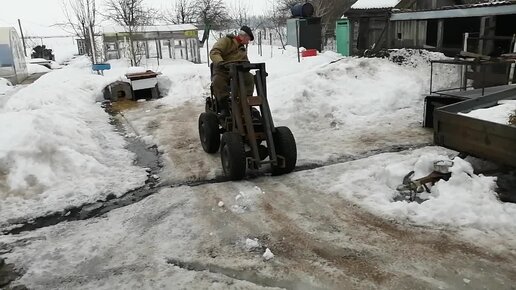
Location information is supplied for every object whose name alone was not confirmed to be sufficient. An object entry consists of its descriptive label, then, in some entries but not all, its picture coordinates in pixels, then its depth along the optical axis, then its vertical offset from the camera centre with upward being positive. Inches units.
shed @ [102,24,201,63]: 840.9 -7.0
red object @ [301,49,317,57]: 618.2 -32.4
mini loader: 211.9 -50.3
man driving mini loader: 249.4 -12.7
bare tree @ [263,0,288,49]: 1284.1 +36.0
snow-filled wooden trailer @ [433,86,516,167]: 167.6 -45.8
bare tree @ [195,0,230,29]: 1445.6 +75.4
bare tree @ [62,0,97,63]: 755.4 +36.7
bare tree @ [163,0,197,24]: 1508.4 +76.7
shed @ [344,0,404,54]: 571.8 +4.0
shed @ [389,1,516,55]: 437.4 -6.4
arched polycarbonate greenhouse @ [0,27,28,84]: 802.8 -22.7
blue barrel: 709.9 +30.1
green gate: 614.5 -11.9
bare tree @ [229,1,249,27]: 1443.2 +47.7
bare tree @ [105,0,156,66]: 1047.0 +63.4
